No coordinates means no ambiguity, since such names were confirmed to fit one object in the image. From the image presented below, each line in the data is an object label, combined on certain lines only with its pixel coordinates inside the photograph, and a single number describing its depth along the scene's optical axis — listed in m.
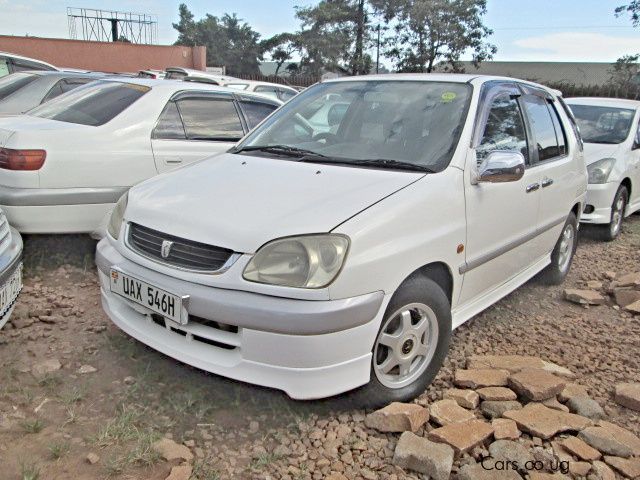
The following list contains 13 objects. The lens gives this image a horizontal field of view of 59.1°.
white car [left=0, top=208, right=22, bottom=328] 2.95
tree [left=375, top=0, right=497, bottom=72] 35.29
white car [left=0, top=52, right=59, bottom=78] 8.94
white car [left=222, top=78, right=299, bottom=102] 11.00
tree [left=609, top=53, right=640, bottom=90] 27.70
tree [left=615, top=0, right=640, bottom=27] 23.50
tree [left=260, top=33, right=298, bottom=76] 42.12
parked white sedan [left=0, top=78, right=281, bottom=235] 3.95
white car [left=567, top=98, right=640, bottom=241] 6.21
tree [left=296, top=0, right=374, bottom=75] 37.69
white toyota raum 2.32
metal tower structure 29.98
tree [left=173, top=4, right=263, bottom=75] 48.50
